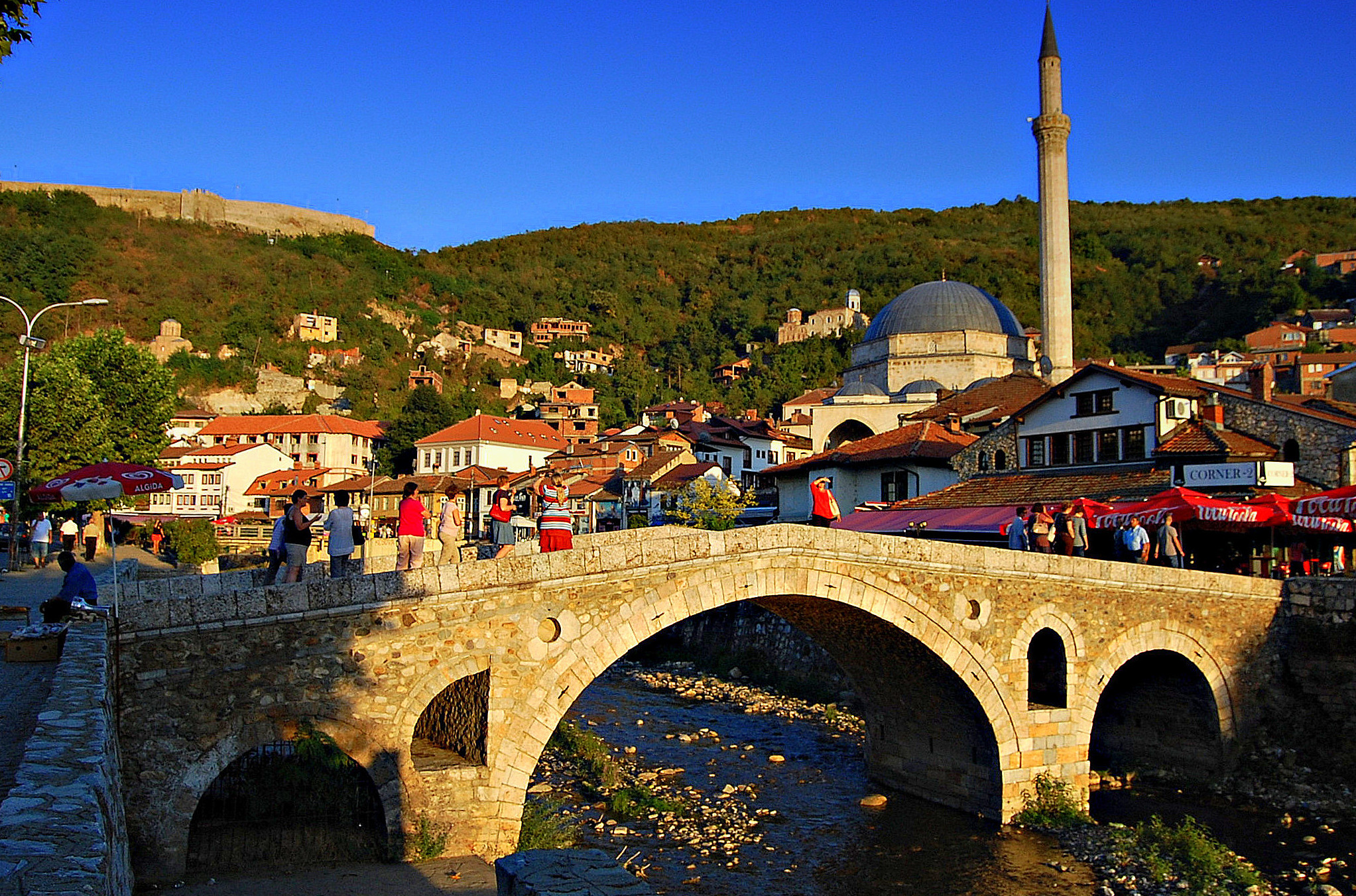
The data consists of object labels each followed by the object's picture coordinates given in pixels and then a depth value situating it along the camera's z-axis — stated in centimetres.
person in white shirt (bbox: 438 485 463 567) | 1229
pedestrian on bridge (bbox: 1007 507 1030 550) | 1647
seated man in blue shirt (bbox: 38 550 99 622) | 1054
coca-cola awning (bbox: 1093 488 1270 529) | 1587
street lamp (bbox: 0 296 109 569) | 2083
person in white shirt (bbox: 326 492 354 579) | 1118
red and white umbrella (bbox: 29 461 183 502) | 1196
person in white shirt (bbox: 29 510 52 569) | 2252
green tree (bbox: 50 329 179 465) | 3002
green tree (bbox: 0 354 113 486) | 2647
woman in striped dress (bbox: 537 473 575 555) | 1251
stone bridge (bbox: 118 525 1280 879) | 935
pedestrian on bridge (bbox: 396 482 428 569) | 1189
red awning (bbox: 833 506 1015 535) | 2006
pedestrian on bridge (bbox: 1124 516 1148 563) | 1672
